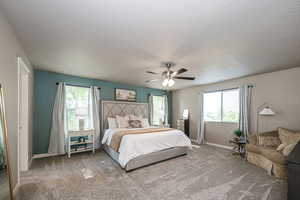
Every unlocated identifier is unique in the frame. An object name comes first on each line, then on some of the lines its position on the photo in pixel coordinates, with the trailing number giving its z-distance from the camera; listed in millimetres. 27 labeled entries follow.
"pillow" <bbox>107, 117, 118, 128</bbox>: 4602
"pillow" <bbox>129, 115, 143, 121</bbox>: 5000
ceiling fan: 3209
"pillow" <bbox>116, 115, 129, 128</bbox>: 4653
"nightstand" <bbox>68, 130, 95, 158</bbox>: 3916
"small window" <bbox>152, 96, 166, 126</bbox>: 6484
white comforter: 2953
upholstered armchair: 2656
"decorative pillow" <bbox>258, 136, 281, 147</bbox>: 3238
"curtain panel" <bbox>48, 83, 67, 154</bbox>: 3885
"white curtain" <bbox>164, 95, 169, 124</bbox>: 6868
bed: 2967
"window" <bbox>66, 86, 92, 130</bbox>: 4301
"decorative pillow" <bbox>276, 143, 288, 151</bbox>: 2869
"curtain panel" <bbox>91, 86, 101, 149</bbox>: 4559
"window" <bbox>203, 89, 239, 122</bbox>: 4750
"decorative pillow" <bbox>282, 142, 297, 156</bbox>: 2642
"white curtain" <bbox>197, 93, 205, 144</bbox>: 5504
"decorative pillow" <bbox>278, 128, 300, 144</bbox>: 2933
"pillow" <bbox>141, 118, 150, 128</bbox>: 4984
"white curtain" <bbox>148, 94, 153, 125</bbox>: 6177
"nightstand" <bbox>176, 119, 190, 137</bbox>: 6095
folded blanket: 3252
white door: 2875
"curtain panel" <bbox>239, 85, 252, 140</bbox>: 4243
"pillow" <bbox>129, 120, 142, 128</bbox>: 4680
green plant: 4022
